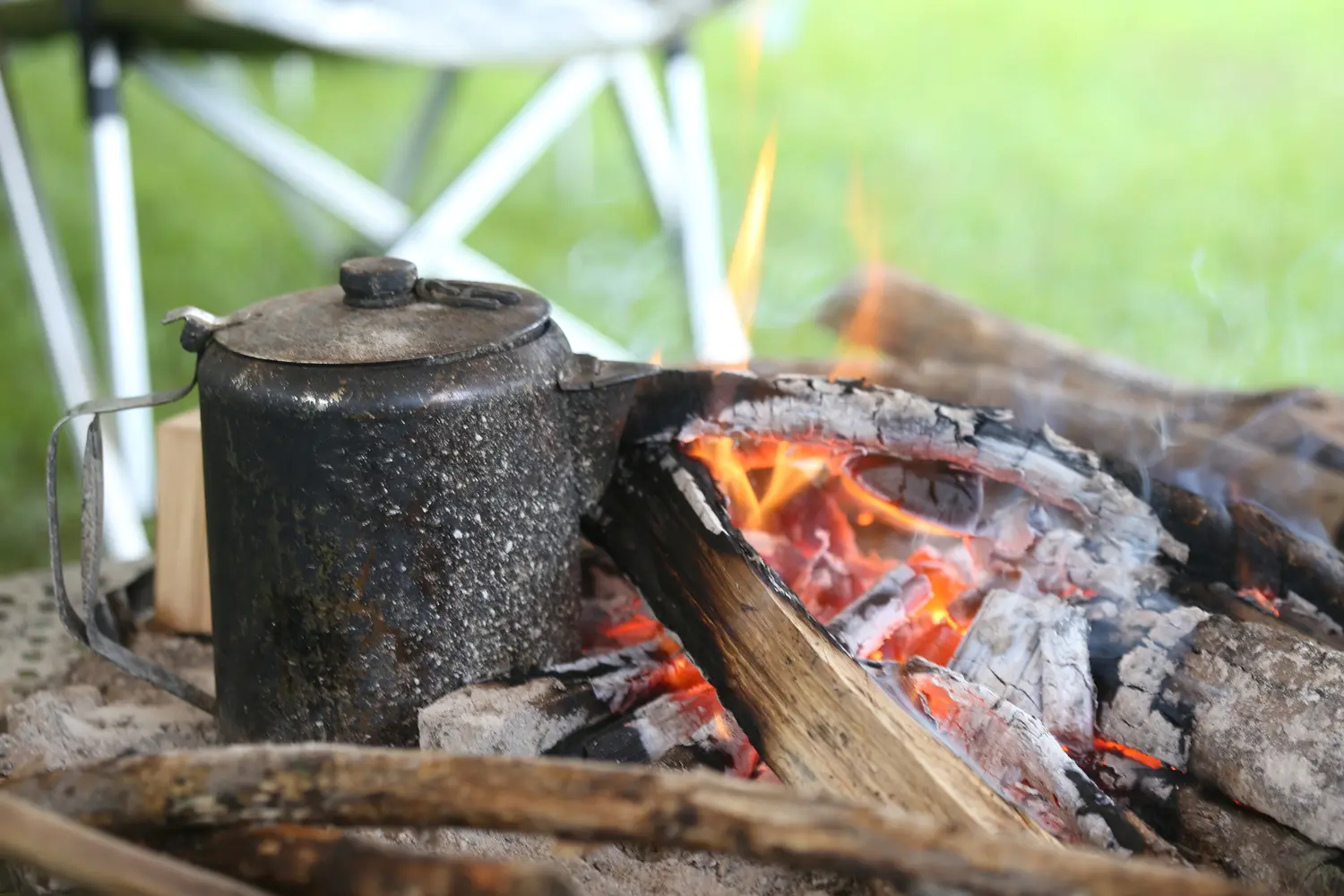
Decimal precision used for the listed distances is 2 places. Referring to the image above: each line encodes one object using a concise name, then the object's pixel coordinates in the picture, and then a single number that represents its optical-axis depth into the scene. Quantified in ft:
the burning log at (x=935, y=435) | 3.35
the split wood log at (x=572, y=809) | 2.68
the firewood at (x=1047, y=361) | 3.88
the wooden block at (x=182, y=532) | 3.55
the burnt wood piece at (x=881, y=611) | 3.31
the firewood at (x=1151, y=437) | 3.64
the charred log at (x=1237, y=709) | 3.05
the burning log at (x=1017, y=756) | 3.04
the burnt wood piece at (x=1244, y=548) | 3.37
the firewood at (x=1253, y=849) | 3.05
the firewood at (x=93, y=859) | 2.68
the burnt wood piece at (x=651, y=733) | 3.17
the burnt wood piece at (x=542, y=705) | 3.12
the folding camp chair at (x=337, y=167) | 4.31
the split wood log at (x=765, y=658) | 2.98
